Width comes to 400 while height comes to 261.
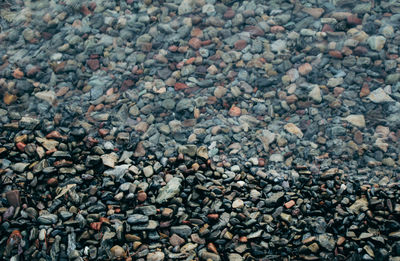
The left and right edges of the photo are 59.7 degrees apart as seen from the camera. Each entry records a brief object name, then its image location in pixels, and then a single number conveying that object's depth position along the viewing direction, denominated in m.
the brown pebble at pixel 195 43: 5.18
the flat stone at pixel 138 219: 3.39
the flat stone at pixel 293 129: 4.26
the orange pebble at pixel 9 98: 4.68
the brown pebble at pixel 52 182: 3.68
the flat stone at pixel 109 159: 3.85
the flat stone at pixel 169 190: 3.57
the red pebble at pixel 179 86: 4.80
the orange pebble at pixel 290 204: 3.54
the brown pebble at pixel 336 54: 4.82
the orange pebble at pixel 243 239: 3.32
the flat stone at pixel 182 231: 3.39
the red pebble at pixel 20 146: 3.94
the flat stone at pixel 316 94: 4.50
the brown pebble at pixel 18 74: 4.98
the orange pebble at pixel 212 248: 3.27
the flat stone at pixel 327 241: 3.20
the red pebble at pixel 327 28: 5.12
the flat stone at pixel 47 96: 4.68
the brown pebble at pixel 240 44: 5.13
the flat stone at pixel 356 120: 4.21
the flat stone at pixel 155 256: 3.19
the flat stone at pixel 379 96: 4.38
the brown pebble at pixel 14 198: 3.50
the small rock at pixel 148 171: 3.83
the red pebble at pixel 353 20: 5.11
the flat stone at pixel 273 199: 3.57
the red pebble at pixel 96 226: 3.34
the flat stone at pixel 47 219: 3.38
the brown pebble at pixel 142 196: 3.59
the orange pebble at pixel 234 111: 4.52
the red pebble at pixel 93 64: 5.07
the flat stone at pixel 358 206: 3.42
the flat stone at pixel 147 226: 3.35
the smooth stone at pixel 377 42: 4.77
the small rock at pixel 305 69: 4.79
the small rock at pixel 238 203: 3.55
